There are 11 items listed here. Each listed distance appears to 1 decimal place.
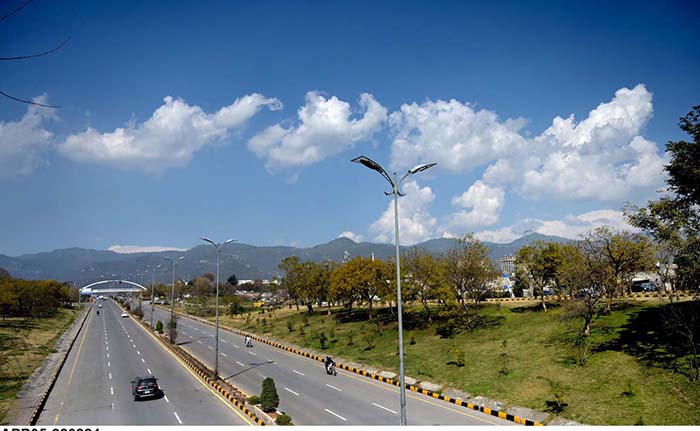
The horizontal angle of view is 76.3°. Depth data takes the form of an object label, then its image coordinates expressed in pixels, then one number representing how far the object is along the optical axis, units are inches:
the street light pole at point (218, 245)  1338.8
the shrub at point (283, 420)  772.6
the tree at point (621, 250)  1465.3
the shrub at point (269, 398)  872.3
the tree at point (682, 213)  1038.4
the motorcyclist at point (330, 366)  1343.5
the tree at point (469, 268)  1882.4
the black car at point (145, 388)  1011.3
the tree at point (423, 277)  1861.5
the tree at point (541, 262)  1972.2
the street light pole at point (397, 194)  553.4
